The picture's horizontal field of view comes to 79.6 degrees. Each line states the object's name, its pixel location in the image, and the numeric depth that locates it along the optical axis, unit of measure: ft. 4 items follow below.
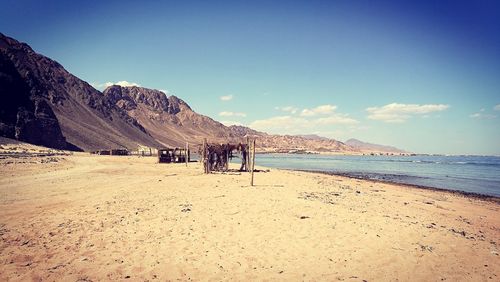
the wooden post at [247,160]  84.16
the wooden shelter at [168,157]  123.05
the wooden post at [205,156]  80.18
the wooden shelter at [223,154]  83.92
